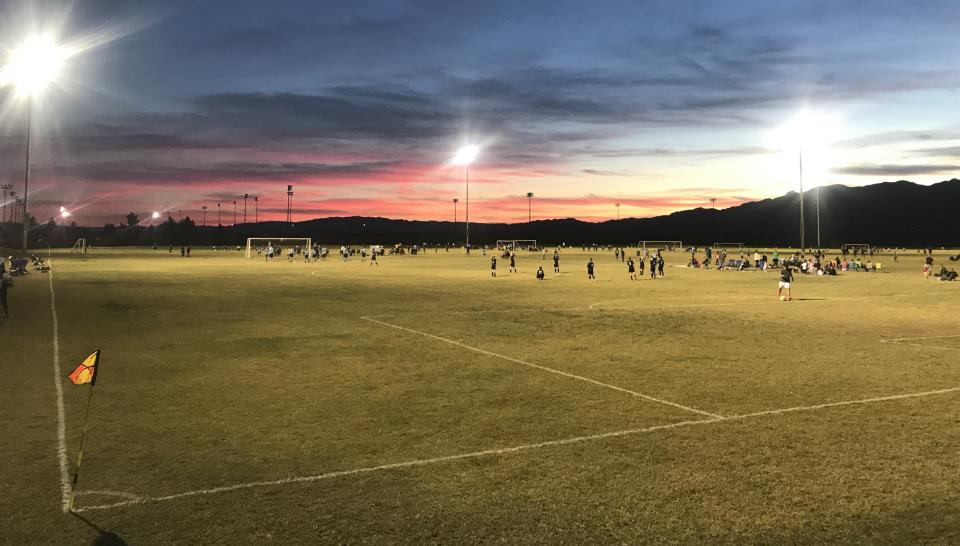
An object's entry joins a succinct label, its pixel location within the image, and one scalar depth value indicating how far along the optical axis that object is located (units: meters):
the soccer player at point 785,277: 26.38
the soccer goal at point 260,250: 78.20
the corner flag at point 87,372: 6.89
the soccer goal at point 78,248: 100.53
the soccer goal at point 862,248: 102.81
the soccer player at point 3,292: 21.08
